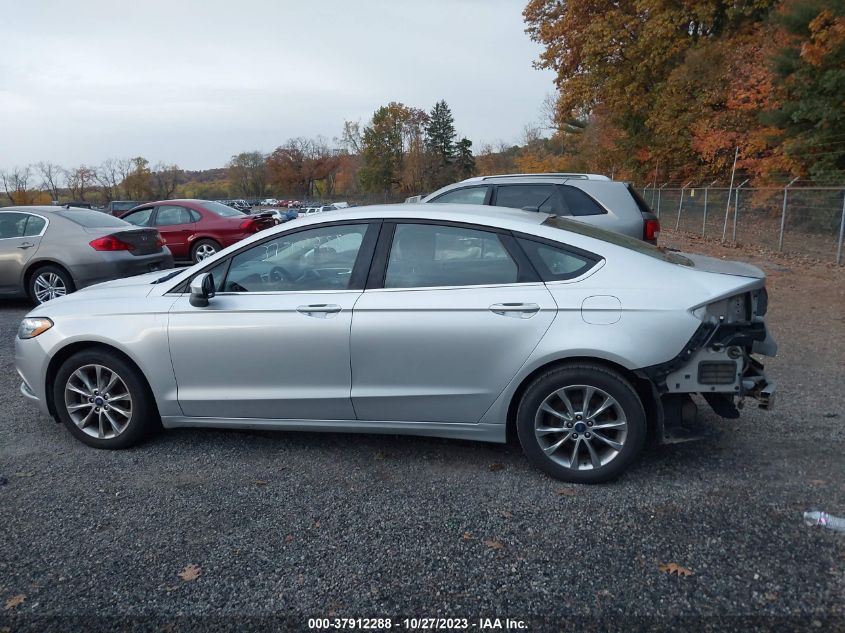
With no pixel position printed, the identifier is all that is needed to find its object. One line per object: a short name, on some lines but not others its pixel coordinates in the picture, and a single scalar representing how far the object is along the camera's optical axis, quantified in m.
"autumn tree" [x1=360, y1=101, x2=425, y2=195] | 78.69
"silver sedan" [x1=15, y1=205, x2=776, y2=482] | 3.56
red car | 13.30
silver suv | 7.55
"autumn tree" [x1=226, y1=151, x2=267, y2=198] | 109.31
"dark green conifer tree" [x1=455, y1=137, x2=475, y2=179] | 79.56
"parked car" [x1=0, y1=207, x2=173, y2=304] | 8.88
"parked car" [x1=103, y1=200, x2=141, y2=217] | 32.28
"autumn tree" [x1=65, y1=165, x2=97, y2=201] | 75.09
